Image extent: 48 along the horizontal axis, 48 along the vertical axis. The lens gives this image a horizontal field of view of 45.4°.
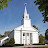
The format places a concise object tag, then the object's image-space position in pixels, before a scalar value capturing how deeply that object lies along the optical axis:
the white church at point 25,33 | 25.08
